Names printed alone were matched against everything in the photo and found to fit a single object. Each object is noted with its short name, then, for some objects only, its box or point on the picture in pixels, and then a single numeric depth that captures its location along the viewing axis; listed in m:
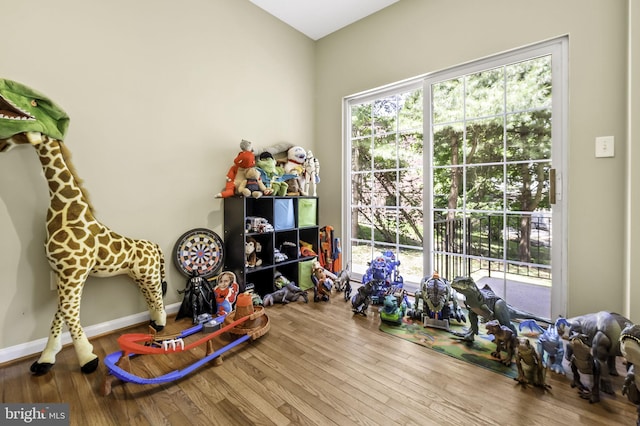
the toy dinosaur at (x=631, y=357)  1.14
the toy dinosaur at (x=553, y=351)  1.50
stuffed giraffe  1.43
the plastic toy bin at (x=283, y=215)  2.58
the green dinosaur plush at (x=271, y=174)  2.55
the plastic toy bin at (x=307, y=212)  2.80
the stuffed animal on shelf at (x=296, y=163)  2.83
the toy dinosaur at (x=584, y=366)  1.29
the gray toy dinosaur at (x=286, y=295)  2.42
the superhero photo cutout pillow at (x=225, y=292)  2.15
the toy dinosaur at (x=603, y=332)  1.31
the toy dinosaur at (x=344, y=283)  2.62
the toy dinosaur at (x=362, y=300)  2.24
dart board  2.22
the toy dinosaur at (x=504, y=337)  1.52
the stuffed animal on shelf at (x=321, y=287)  2.52
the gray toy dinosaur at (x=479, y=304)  1.72
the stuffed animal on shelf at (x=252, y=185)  2.35
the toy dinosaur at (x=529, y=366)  1.37
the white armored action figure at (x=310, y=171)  2.94
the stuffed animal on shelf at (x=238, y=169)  2.36
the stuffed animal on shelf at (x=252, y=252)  2.44
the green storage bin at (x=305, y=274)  2.79
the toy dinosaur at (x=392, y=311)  2.04
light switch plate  1.77
